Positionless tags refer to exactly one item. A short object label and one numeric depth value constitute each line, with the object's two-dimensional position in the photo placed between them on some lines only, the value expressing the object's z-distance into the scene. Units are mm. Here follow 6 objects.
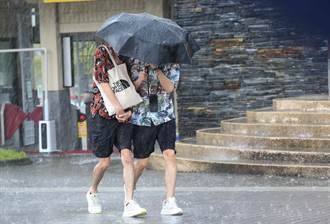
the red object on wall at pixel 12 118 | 28234
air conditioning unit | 26828
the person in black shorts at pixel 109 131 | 9992
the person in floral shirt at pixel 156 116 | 10156
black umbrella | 9136
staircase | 15734
